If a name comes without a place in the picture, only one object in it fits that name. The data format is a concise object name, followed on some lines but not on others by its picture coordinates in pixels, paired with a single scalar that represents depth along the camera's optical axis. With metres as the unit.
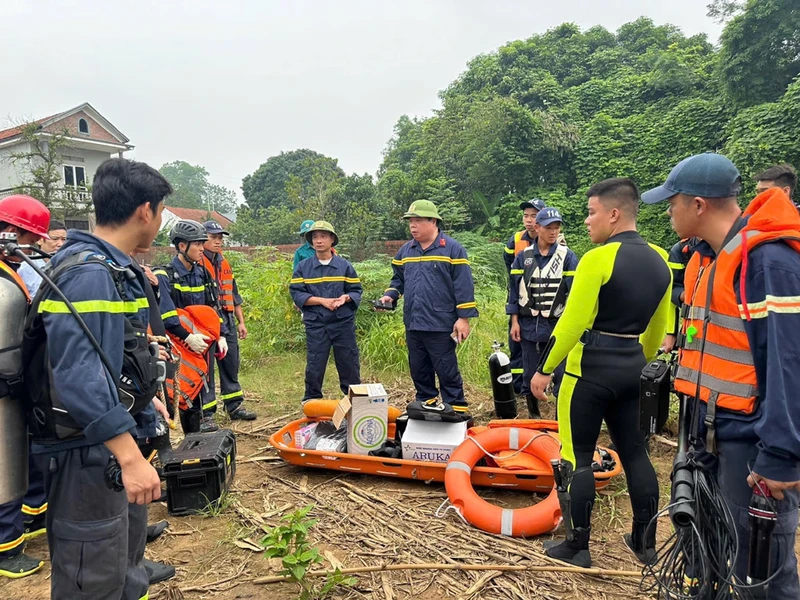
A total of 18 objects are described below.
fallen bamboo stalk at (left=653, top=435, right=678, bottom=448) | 4.49
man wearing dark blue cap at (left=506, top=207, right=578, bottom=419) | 4.98
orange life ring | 3.22
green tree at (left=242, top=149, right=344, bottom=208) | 35.31
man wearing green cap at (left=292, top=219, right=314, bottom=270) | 6.34
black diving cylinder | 5.06
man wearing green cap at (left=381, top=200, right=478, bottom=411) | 4.91
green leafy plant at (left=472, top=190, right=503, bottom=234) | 16.84
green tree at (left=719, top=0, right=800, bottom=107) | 14.57
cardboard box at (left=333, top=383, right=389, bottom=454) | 4.13
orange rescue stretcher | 3.67
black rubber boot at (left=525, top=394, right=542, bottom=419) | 5.37
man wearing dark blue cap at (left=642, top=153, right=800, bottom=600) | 1.61
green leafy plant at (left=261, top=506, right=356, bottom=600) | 2.58
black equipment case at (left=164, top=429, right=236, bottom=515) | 3.59
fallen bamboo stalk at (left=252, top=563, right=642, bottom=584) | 2.80
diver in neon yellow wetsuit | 2.69
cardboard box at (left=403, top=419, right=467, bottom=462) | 3.93
